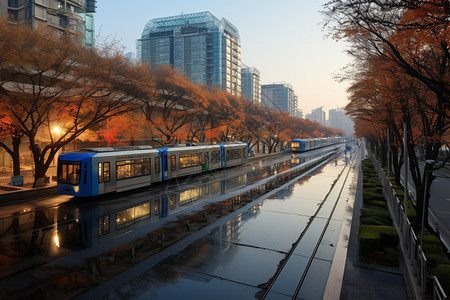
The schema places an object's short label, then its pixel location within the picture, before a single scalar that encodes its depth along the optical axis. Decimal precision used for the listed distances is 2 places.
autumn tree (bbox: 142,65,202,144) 33.22
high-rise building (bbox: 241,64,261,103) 152.75
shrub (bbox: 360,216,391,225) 11.96
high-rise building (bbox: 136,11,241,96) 111.00
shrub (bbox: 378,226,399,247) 10.29
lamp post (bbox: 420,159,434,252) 9.76
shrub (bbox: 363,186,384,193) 19.46
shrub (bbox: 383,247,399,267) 9.43
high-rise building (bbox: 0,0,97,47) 61.34
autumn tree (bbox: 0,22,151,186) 17.98
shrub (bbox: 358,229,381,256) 9.77
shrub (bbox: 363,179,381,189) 21.39
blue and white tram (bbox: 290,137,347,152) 71.56
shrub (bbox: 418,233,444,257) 9.24
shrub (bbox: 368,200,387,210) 15.77
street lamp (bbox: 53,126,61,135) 26.99
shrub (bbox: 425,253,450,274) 8.42
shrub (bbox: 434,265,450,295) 7.07
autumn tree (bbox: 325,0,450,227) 7.02
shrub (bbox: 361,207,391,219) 13.18
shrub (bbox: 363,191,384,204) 17.17
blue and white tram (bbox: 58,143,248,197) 17.05
